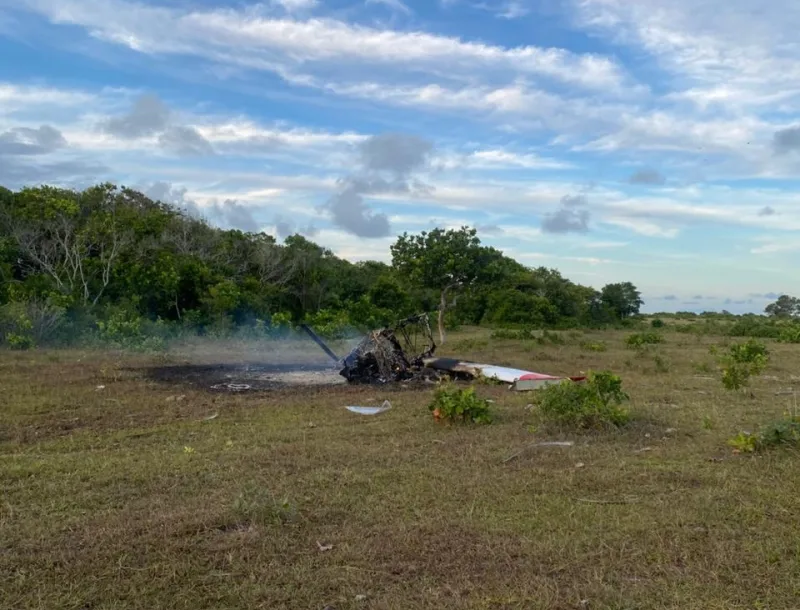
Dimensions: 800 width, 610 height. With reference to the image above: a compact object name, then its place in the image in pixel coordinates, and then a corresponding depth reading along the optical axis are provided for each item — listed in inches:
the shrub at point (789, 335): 913.9
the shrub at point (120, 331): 661.3
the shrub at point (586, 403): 291.6
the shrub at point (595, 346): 730.2
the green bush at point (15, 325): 634.2
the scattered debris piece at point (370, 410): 358.5
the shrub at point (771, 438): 249.0
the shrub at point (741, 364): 382.0
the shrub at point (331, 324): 684.1
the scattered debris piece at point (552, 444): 265.3
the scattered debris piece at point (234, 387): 444.3
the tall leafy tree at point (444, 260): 690.2
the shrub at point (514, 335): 829.0
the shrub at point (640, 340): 745.0
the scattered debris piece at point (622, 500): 199.3
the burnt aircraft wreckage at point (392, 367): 486.0
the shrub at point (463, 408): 311.9
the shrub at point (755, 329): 1033.5
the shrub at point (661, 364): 557.0
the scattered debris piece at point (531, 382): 437.1
